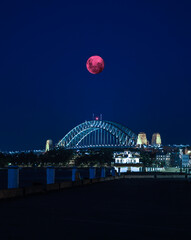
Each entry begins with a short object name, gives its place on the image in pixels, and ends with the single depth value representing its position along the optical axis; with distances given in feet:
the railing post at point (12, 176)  49.65
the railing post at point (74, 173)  87.76
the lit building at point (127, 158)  325.21
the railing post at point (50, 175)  65.98
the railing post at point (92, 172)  98.30
